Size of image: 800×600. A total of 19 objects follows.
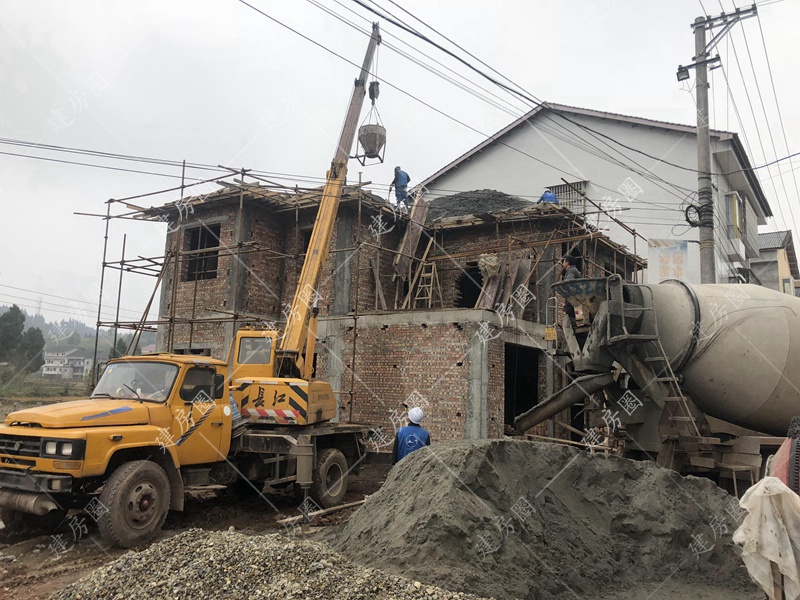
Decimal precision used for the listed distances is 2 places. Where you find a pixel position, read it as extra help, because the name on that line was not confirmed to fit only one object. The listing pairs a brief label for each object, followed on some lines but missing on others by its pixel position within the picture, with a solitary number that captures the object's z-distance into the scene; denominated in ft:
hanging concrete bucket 47.62
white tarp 12.06
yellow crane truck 21.76
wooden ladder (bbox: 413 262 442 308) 53.67
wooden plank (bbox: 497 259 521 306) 49.50
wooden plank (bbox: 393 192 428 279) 55.01
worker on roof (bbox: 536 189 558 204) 54.13
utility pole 41.34
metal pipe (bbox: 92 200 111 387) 47.88
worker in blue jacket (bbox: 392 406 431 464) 25.05
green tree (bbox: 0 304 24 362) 138.00
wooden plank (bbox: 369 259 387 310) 50.13
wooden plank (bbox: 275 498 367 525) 24.81
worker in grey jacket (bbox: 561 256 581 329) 29.58
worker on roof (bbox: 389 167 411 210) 55.57
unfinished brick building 41.96
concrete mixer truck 26.37
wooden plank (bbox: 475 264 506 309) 49.32
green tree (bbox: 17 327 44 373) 139.23
